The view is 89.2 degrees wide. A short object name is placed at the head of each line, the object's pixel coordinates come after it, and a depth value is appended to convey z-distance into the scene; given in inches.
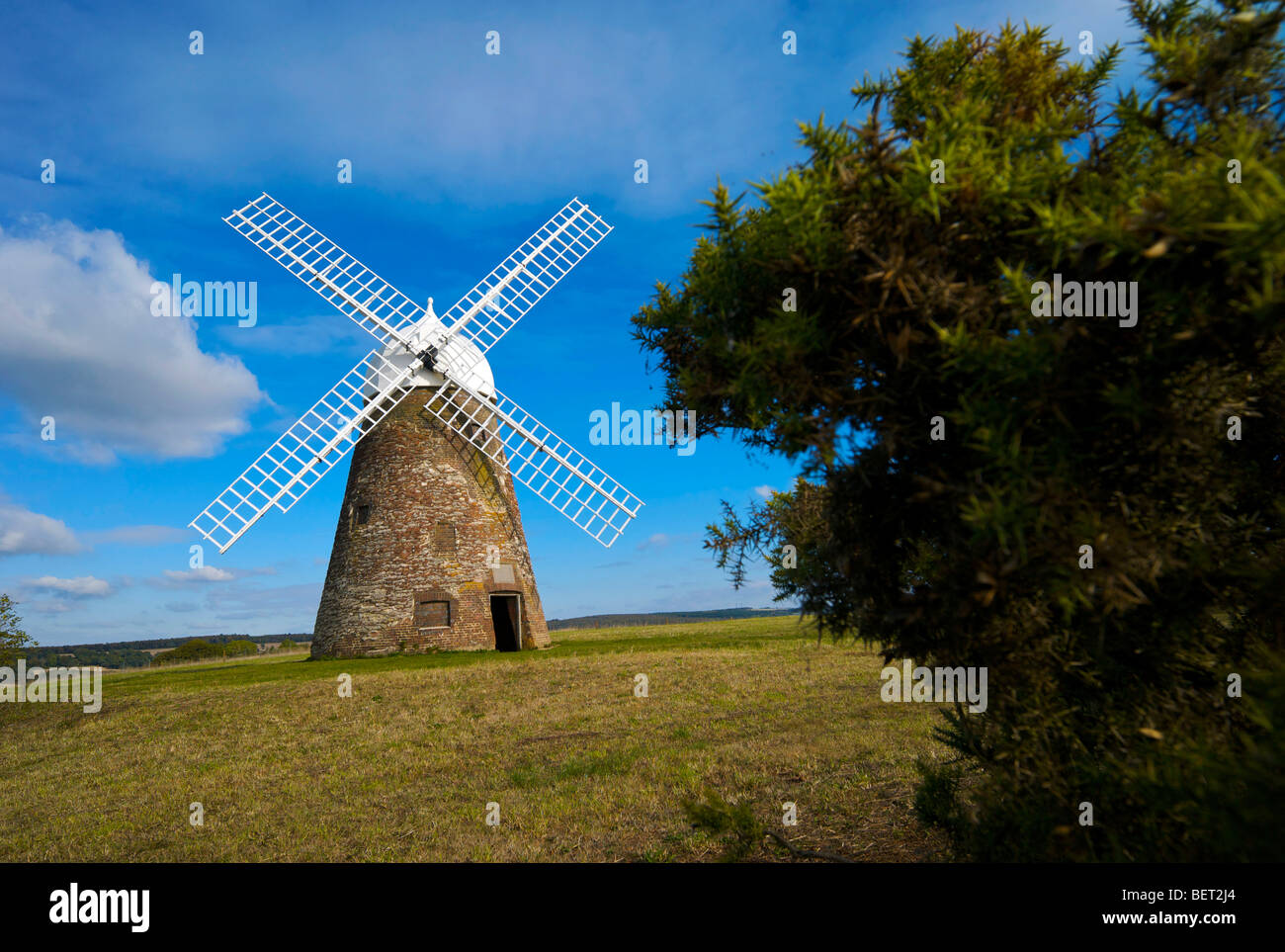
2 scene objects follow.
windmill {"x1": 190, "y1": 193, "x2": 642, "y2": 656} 908.0
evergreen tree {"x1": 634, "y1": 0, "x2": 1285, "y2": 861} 112.1
